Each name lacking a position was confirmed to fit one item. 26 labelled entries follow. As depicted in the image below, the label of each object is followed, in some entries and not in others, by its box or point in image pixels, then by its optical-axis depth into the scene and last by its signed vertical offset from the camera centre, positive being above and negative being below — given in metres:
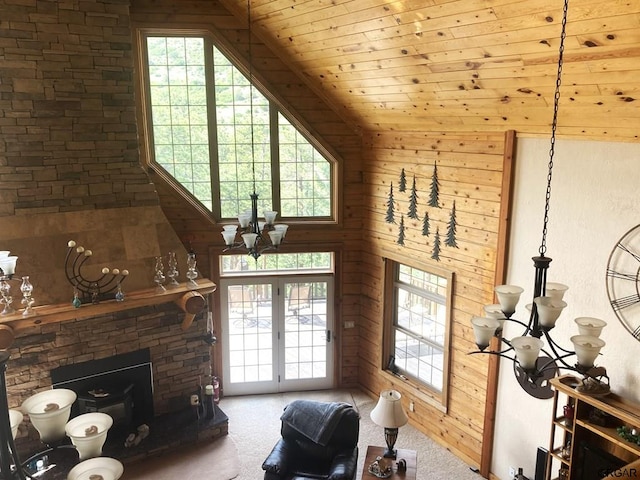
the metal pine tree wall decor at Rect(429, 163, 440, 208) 5.96 -0.53
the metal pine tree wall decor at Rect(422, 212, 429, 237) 6.15 -0.95
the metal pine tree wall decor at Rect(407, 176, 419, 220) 6.28 -0.72
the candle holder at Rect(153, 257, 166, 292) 6.00 -1.48
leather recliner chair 5.17 -2.95
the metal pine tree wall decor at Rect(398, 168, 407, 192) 6.40 -0.49
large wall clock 4.08 -1.05
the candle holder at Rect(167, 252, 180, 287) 6.14 -1.45
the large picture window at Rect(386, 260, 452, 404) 6.25 -2.22
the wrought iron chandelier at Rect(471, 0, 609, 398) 2.79 -1.01
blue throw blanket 5.23 -2.69
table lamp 5.01 -2.48
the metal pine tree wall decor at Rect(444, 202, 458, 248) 5.78 -0.94
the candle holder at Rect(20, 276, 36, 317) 5.11 -1.49
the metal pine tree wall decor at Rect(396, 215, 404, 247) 6.52 -1.10
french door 7.32 -2.60
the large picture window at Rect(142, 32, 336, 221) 6.55 +0.00
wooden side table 4.95 -2.97
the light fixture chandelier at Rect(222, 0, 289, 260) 4.71 -0.80
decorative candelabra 5.54 -1.43
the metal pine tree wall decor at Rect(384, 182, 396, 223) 6.63 -0.82
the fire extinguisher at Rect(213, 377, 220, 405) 6.84 -3.13
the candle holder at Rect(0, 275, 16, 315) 5.11 -1.49
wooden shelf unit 4.02 -2.18
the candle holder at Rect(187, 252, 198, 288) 6.22 -1.47
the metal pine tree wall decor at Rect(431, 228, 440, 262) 6.01 -1.17
